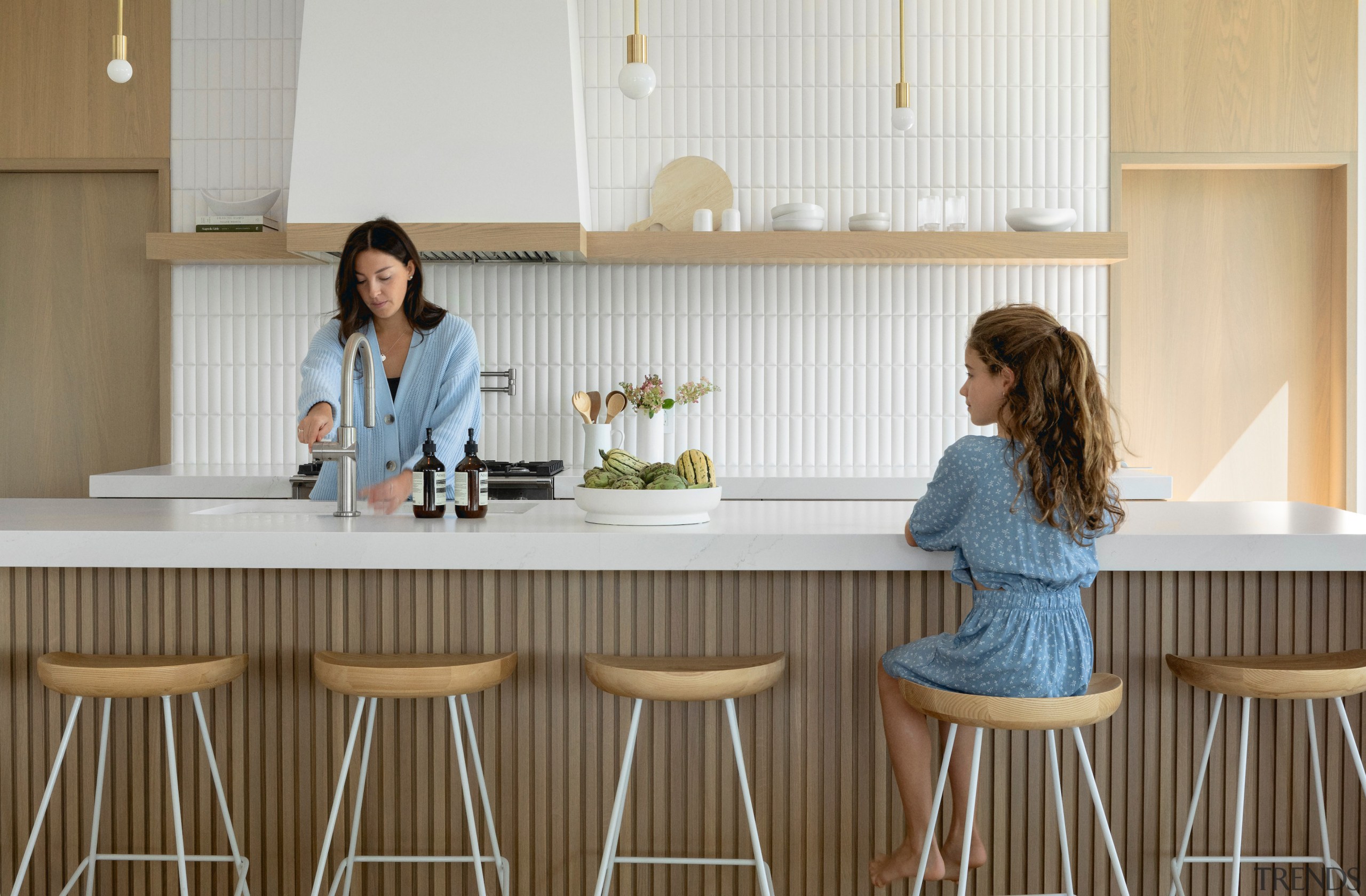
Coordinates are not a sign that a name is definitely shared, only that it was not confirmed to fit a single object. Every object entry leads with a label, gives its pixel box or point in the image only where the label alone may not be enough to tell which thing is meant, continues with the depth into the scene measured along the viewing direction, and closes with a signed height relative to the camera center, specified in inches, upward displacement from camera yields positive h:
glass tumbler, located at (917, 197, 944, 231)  143.9 +31.6
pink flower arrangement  146.0 +5.7
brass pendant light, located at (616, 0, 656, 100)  86.7 +31.8
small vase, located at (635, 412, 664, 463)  148.3 -0.2
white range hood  133.0 +41.3
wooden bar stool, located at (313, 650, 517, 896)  64.5 -15.8
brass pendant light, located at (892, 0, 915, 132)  112.5 +36.6
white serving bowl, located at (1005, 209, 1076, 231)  138.9 +29.9
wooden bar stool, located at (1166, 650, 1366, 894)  63.9 -15.6
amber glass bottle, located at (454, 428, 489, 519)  77.6 -4.1
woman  90.7 +6.9
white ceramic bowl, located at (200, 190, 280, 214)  145.4 +32.6
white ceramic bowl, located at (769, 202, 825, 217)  140.6 +31.5
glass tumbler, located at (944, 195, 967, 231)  146.1 +32.3
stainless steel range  126.8 -6.0
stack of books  142.6 +29.3
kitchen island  74.3 -20.8
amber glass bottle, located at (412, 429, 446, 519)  78.5 -4.1
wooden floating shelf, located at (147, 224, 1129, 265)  137.3 +25.6
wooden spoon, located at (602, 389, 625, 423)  150.2 +4.9
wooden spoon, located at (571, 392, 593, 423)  148.9 +4.6
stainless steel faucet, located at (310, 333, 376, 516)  79.1 -1.4
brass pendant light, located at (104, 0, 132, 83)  103.8 +37.4
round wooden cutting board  152.1 +36.5
